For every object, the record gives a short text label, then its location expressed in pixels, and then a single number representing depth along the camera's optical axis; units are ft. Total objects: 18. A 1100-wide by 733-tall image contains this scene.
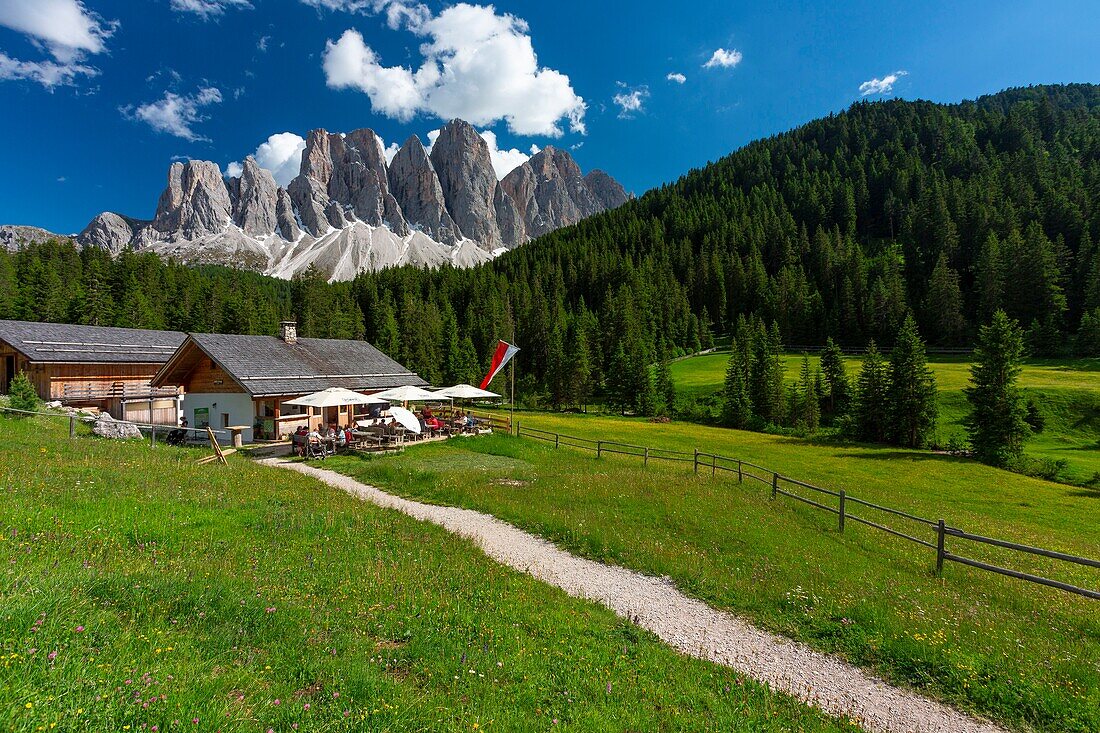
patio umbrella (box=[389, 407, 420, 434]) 85.92
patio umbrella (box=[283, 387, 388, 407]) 86.05
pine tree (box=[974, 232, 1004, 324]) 270.26
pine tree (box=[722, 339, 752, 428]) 174.81
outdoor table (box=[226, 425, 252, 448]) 85.16
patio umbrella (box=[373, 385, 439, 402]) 101.76
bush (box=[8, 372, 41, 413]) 84.07
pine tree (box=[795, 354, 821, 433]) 162.65
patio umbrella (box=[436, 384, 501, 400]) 112.12
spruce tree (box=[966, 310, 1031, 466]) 112.57
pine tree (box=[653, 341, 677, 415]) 200.34
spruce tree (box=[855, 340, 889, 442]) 147.95
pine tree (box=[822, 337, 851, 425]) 178.41
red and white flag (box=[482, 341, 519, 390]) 96.37
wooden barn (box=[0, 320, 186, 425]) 109.09
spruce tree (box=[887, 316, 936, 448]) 138.21
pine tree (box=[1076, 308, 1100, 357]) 203.10
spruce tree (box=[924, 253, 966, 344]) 272.51
